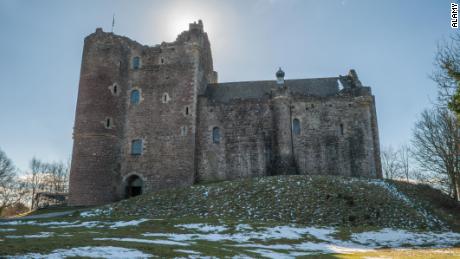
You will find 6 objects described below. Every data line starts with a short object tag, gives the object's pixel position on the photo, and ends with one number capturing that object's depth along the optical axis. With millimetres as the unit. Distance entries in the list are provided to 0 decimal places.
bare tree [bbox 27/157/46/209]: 52716
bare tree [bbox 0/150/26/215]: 41531
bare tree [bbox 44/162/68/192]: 55594
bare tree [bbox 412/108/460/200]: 25562
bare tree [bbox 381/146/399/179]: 46500
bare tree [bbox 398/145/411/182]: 45353
